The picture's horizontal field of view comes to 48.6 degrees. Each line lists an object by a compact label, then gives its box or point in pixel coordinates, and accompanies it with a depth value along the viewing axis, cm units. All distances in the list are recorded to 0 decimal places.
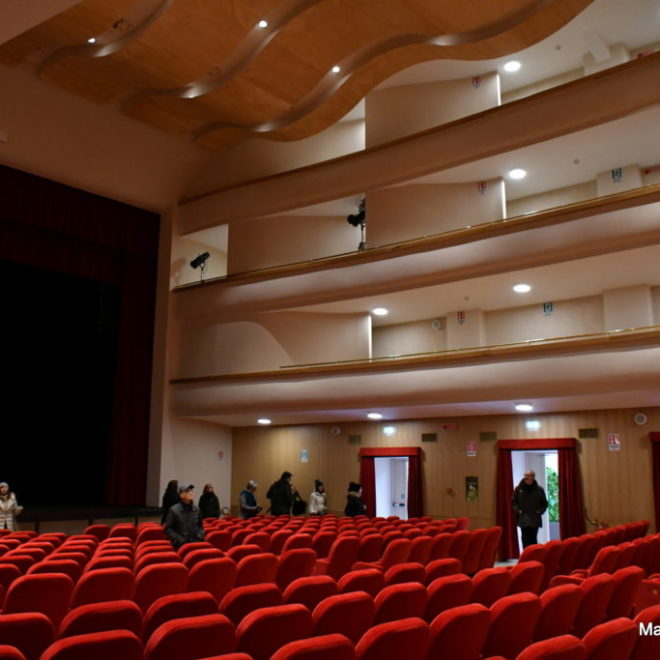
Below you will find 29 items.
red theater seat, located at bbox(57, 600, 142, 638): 343
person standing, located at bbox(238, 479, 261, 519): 1445
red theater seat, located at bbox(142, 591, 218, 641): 381
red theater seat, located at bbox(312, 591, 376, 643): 362
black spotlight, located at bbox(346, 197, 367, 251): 1750
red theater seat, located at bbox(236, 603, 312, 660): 324
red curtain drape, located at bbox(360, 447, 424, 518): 1591
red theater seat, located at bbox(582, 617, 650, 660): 305
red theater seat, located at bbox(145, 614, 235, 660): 299
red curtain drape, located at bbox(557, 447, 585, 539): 1371
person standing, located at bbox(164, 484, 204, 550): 801
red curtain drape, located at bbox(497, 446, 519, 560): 1429
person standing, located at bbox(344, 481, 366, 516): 1374
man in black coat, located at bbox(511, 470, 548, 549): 1234
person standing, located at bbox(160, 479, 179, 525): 1292
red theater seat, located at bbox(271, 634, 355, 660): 272
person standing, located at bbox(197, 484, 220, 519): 1382
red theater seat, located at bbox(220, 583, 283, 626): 409
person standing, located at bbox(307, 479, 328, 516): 1527
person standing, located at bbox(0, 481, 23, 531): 1234
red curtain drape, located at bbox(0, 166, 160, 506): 1578
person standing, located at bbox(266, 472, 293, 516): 1477
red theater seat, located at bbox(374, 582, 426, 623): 409
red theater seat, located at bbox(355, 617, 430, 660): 302
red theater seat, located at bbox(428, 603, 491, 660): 330
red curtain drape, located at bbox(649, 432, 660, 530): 1277
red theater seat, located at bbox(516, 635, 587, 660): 284
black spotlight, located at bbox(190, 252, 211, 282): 1822
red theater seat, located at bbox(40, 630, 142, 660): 271
